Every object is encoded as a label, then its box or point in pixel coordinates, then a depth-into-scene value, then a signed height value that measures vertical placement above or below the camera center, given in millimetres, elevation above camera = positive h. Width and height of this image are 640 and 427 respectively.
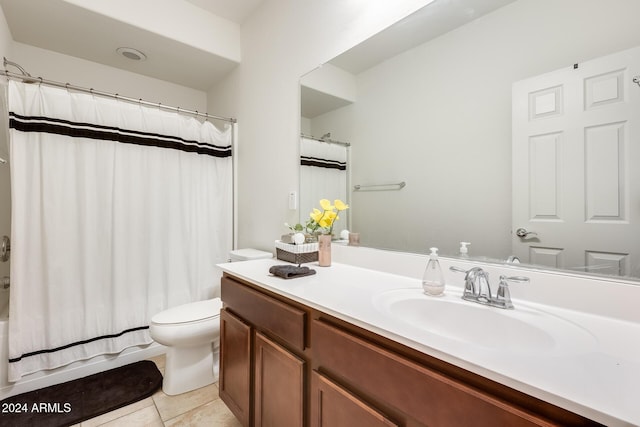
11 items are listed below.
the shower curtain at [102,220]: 1695 -52
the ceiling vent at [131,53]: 2197 +1283
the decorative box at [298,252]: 1516 -226
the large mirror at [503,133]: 816 +290
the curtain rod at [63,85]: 1632 +807
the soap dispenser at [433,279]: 998 -245
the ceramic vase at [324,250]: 1505 -208
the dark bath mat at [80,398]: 1482 -1087
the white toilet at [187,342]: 1645 -790
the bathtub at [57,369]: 1632 -1024
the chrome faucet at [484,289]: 886 -262
